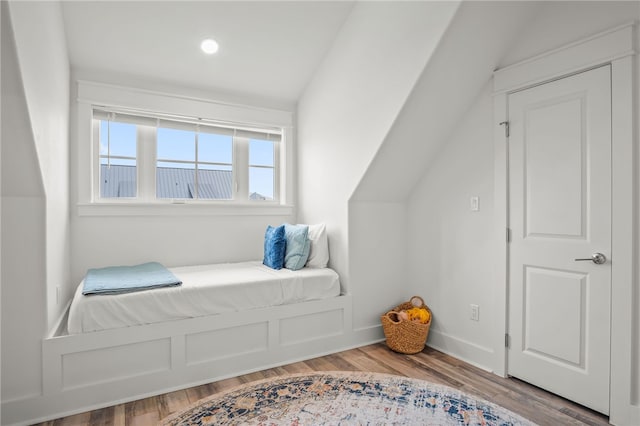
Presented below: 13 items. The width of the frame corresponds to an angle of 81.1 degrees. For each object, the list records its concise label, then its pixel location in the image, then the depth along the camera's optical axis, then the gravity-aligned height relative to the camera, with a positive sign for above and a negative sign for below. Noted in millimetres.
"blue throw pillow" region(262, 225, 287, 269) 3014 -293
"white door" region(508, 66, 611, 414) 1997 -130
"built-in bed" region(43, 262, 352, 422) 2045 -764
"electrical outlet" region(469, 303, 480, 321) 2668 -713
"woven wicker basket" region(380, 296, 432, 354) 2818 -934
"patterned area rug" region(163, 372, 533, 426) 1925 -1067
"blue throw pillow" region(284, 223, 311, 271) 2986 -280
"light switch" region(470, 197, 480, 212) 2656 +62
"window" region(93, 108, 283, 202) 3023 +470
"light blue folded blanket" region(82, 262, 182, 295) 2188 -431
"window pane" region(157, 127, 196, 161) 3217 +590
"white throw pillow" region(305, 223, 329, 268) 3088 -306
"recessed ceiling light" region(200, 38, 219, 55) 2875 +1290
